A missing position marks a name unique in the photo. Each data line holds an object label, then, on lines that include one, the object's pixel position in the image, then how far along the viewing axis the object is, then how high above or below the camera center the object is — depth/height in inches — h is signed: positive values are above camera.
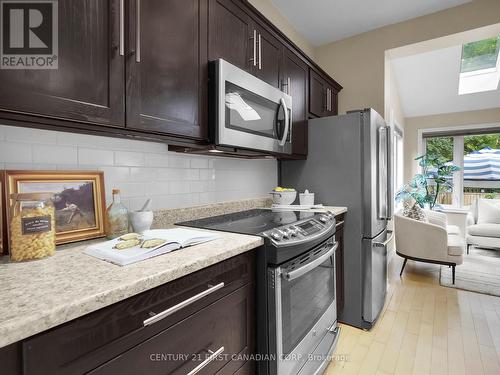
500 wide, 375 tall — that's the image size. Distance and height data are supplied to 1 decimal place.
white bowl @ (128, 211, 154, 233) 49.9 -6.6
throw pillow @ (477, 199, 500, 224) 168.2 -18.6
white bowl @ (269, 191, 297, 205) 90.3 -4.7
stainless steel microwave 55.4 +17.0
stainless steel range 46.9 -21.0
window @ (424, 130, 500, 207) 200.7 +15.2
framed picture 39.7 -1.8
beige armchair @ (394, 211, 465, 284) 120.0 -28.0
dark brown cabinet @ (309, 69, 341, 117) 99.2 +35.3
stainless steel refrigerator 85.6 -2.4
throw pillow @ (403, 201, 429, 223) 132.5 -15.2
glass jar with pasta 33.6 -5.3
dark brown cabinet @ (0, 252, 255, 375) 22.6 -16.2
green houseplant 193.8 -0.6
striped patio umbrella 199.0 +12.9
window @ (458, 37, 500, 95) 159.2 +75.6
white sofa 156.4 -26.0
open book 34.2 -8.9
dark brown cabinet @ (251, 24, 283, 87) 68.7 +34.6
